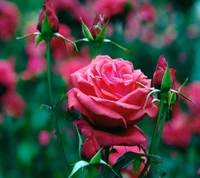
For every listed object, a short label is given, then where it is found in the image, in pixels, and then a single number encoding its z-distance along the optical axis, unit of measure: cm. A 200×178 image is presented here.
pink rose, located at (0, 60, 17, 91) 177
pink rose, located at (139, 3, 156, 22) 234
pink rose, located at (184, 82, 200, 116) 167
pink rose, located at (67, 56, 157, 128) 87
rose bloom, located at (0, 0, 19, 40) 238
